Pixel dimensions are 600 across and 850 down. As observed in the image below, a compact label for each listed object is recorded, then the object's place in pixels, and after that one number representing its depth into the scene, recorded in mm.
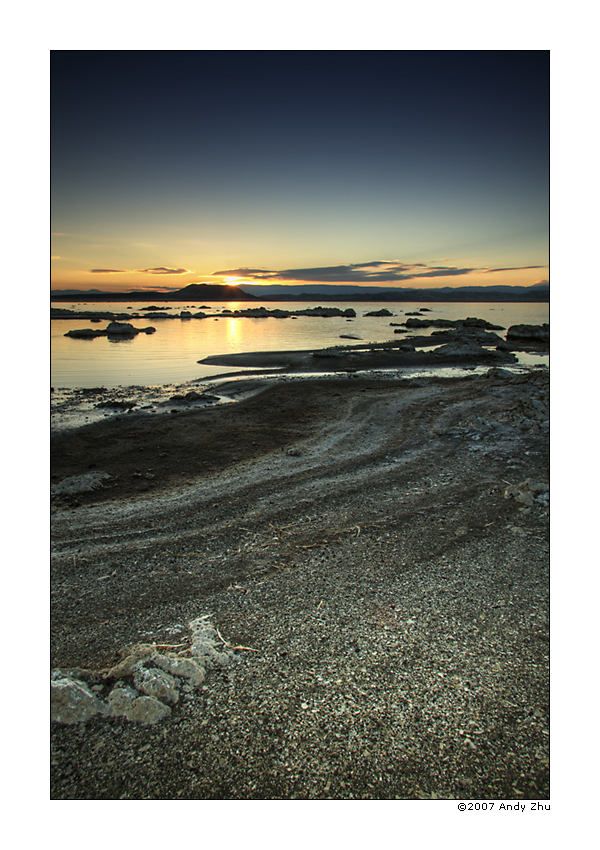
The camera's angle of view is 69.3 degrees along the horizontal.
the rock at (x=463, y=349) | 25516
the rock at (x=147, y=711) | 2477
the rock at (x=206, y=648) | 3025
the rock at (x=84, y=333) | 34469
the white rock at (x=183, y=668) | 2816
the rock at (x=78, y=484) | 7887
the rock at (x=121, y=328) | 36969
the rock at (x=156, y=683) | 2639
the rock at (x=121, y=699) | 2517
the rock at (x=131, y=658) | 2768
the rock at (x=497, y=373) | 17838
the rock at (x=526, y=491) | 5897
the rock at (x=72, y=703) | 2471
